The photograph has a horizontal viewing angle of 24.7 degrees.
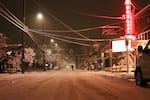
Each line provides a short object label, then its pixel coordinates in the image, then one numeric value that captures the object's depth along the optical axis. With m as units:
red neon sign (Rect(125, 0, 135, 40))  42.56
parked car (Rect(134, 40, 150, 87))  17.31
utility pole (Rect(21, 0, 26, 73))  45.78
